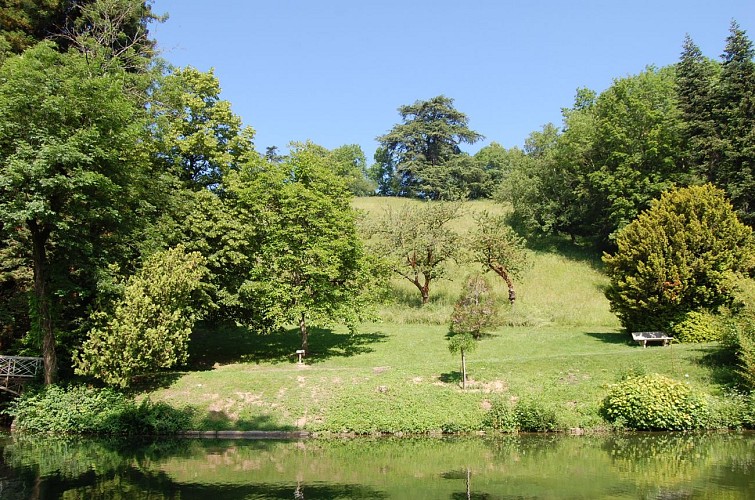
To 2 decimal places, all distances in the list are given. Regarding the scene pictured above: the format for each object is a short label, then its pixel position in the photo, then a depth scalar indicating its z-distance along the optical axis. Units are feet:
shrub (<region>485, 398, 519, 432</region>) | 70.90
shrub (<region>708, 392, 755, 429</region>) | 69.31
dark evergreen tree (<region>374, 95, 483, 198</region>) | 256.32
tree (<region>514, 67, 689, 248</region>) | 154.10
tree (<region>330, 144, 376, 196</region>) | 328.90
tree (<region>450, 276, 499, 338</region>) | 103.40
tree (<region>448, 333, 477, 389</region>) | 77.30
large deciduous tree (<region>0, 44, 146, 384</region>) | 74.43
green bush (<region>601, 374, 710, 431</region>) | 69.05
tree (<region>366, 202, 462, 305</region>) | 131.23
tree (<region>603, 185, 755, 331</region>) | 91.45
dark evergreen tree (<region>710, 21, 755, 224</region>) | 125.08
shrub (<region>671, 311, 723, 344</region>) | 89.86
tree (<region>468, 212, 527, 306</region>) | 124.98
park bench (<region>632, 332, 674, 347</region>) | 91.35
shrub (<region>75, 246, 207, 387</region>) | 76.79
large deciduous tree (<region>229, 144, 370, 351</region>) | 95.35
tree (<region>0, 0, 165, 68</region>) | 100.42
